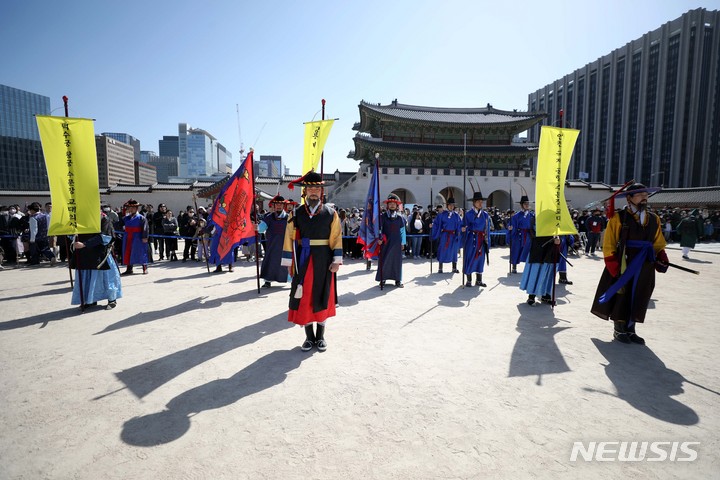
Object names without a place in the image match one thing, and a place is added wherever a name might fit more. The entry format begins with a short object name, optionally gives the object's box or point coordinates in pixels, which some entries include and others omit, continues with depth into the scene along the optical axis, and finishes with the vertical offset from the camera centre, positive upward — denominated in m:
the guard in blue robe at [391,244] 7.38 -0.73
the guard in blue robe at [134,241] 8.69 -0.83
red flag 7.00 +0.01
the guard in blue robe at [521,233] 7.31 -0.47
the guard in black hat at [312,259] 3.97 -0.57
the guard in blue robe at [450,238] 9.20 -0.70
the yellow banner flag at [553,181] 5.16 +0.49
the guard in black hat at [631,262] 4.18 -0.59
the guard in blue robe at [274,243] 7.16 -0.71
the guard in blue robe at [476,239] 7.38 -0.59
